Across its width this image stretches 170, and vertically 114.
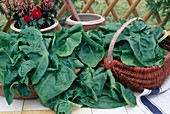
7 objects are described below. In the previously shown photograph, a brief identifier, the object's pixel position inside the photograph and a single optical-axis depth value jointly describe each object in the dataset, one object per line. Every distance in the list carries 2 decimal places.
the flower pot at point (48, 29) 1.68
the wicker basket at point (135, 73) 1.41
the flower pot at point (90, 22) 1.76
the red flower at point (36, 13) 1.71
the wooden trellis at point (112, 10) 2.19
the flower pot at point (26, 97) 1.43
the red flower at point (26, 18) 1.69
